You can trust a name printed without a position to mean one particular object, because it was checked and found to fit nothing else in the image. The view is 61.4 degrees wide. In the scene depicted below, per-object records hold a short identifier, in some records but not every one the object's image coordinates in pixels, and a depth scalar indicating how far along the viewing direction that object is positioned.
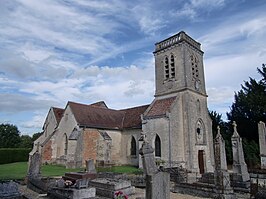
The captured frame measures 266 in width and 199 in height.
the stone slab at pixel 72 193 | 9.30
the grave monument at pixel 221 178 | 9.57
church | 20.78
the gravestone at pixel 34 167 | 13.38
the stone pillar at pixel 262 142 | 16.84
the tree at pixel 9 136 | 56.27
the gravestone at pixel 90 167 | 14.63
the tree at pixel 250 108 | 26.86
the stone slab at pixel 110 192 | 10.51
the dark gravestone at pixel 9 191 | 6.41
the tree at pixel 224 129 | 26.84
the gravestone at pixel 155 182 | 5.39
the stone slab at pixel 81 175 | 12.49
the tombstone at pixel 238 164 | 13.12
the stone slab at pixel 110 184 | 10.64
